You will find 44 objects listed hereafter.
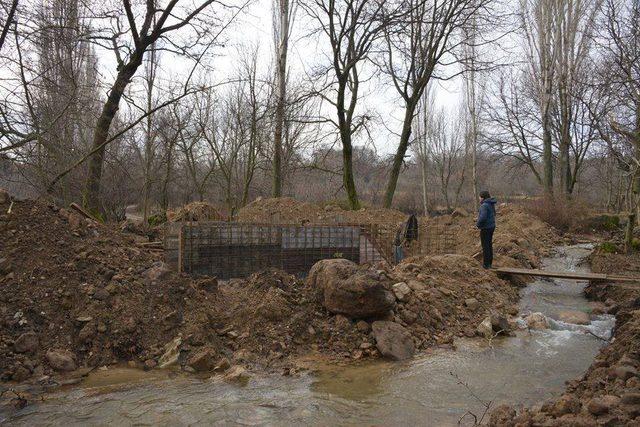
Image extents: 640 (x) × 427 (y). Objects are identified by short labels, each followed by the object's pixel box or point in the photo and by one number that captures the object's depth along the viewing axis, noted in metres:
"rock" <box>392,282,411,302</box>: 6.58
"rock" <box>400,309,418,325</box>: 6.32
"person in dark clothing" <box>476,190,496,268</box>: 9.23
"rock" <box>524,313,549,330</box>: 6.89
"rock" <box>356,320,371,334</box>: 5.93
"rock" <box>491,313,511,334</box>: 6.56
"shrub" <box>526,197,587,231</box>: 19.88
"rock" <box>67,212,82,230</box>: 6.84
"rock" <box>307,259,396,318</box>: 5.93
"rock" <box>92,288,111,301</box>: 5.70
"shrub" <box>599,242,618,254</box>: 12.24
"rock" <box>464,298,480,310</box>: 7.29
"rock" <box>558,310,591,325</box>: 7.03
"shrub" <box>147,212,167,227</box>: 15.74
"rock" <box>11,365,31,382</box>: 4.56
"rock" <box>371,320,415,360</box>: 5.58
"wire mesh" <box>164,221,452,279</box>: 7.32
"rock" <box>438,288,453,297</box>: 7.34
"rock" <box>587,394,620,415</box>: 3.16
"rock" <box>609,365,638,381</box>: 3.85
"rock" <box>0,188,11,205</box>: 6.72
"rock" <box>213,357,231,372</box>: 5.05
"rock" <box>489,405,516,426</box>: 3.42
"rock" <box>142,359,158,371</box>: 5.06
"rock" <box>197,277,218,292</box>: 6.44
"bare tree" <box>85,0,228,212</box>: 10.80
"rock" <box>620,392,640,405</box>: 3.16
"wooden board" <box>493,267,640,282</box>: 8.32
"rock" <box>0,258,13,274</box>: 5.71
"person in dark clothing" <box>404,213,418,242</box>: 10.26
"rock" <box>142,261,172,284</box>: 6.17
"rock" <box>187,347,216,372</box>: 5.06
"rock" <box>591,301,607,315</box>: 7.52
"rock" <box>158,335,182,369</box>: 5.13
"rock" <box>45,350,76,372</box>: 4.82
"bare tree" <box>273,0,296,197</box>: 17.83
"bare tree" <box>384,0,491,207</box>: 16.89
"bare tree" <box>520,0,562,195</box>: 23.48
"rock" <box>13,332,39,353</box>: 4.88
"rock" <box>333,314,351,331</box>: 5.96
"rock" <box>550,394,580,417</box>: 3.31
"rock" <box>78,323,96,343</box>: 5.20
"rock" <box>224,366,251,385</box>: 4.80
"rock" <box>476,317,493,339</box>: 6.44
